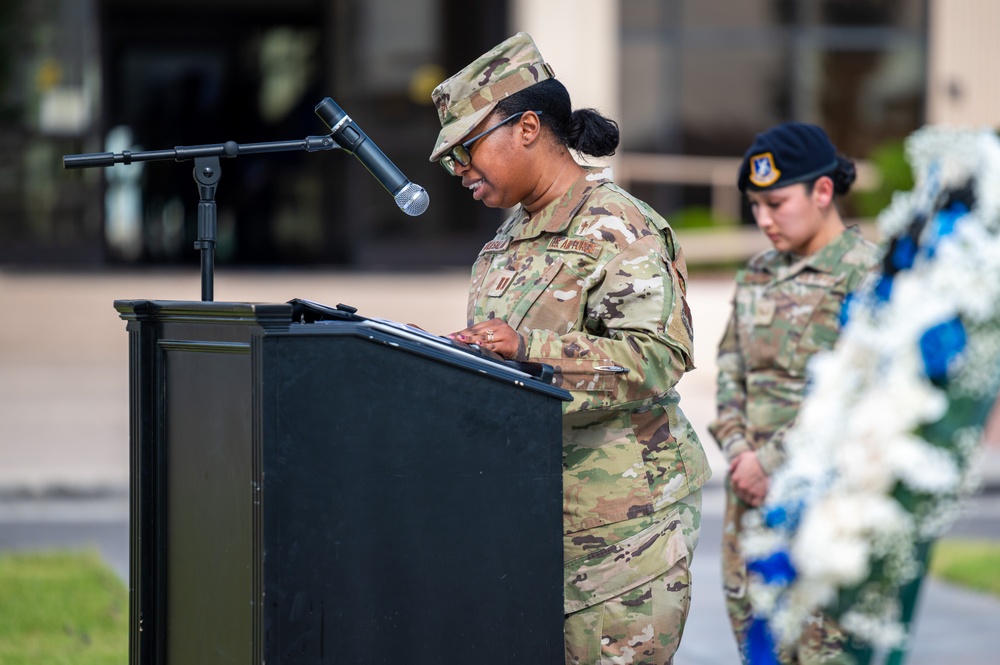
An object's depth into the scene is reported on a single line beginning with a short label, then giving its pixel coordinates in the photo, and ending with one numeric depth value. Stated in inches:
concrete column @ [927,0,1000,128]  1217.4
